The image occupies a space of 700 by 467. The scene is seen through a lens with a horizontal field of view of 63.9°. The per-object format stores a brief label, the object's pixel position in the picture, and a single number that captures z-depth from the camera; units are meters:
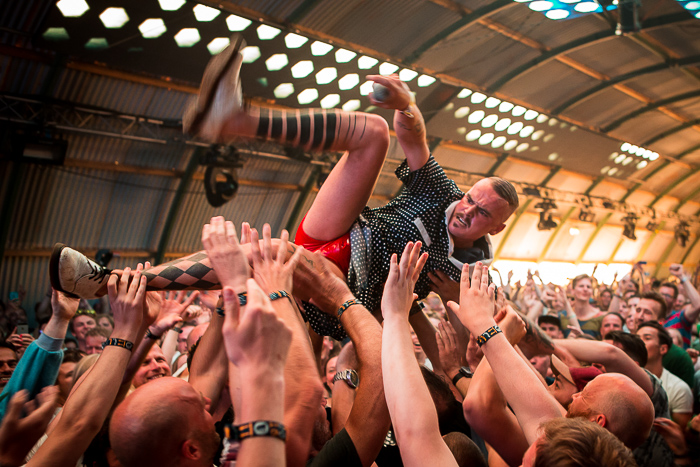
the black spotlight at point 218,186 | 9.12
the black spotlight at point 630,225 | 18.45
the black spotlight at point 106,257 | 6.33
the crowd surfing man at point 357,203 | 2.10
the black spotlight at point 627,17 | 8.34
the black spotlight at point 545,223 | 15.28
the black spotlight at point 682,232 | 20.95
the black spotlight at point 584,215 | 16.84
